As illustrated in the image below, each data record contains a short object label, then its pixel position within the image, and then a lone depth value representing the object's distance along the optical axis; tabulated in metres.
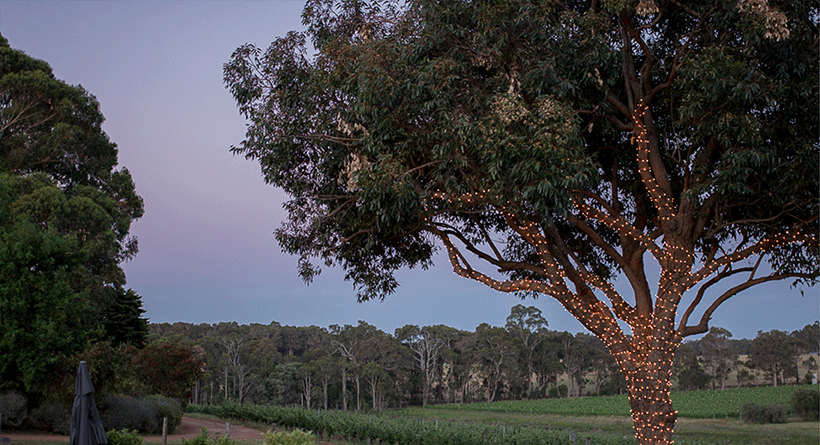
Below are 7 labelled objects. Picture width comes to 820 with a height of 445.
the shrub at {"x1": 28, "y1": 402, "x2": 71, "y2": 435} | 17.73
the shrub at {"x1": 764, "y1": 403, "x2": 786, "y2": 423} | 36.81
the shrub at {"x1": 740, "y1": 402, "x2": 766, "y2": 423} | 37.80
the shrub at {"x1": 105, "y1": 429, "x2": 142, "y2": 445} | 12.14
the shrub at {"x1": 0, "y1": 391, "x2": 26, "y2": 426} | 17.05
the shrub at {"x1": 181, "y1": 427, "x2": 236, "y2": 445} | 9.62
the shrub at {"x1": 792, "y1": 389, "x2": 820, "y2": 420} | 37.03
